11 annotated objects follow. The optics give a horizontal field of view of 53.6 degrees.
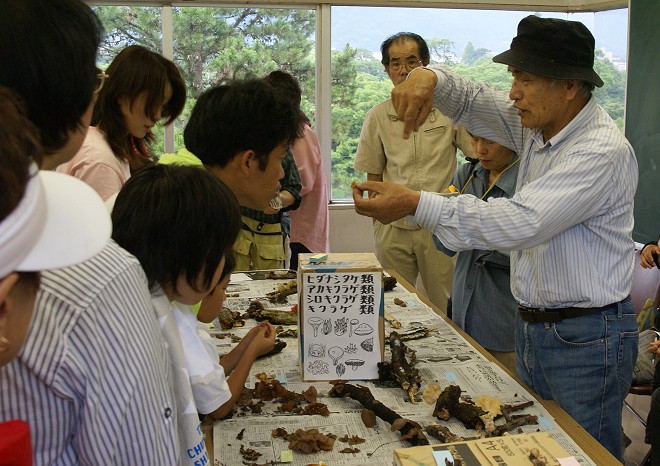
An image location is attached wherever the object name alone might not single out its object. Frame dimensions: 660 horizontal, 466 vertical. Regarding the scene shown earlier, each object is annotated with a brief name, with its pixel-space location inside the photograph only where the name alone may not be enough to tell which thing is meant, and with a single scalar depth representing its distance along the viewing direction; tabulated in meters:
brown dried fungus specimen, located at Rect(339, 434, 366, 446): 1.47
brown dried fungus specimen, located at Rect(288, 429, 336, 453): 1.43
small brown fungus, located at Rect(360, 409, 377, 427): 1.56
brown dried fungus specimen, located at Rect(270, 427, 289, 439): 1.50
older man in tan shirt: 3.63
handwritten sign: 1.79
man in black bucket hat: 1.77
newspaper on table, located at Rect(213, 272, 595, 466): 1.43
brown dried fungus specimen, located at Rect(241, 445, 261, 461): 1.41
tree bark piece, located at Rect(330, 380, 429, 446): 1.47
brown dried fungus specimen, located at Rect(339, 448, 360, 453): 1.43
